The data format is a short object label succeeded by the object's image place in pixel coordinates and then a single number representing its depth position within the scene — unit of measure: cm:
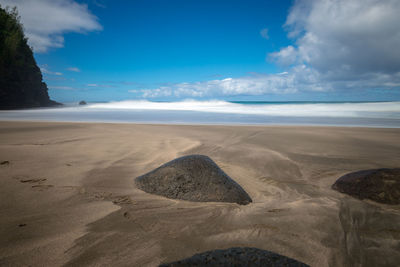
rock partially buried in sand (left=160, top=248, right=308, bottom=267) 117
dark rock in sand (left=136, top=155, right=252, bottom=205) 260
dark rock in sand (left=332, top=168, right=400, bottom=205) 264
